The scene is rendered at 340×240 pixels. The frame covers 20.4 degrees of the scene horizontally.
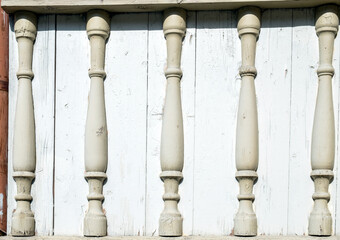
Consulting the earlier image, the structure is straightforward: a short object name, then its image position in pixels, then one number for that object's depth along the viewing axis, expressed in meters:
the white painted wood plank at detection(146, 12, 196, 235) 4.19
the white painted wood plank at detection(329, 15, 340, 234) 4.10
